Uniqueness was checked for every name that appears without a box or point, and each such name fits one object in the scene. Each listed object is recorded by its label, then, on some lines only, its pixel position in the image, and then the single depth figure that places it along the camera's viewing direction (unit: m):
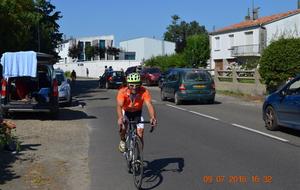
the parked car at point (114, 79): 29.31
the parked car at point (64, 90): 16.48
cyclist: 5.67
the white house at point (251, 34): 44.80
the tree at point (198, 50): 48.48
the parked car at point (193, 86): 16.88
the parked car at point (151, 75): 31.87
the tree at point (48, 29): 32.62
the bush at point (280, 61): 18.02
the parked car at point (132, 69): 36.11
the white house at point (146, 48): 73.65
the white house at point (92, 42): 77.45
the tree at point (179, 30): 96.79
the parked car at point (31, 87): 11.54
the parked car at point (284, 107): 8.86
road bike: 5.48
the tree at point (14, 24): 19.72
